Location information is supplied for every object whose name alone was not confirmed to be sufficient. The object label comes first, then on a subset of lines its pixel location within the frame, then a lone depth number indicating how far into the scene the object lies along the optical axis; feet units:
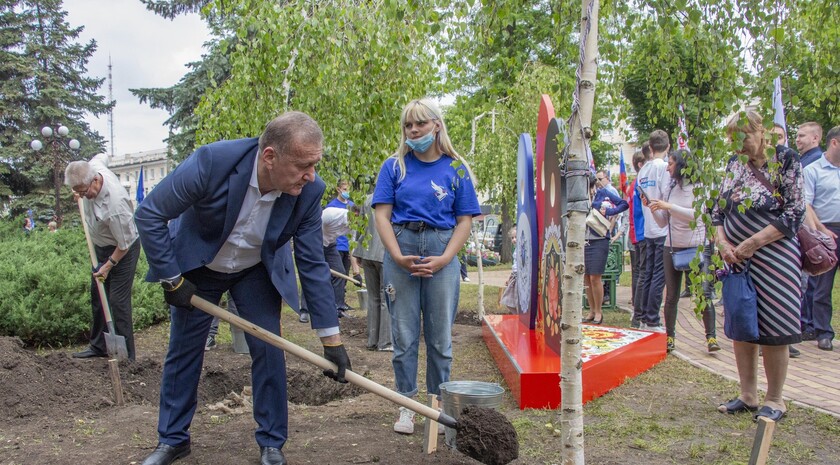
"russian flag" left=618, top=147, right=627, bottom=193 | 40.26
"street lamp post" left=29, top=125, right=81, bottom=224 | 61.75
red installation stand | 14.52
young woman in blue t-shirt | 12.48
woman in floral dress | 12.62
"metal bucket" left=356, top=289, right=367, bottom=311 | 30.13
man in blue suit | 9.90
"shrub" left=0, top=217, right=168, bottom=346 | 23.40
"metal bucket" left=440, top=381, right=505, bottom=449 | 11.30
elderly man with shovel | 19.31
